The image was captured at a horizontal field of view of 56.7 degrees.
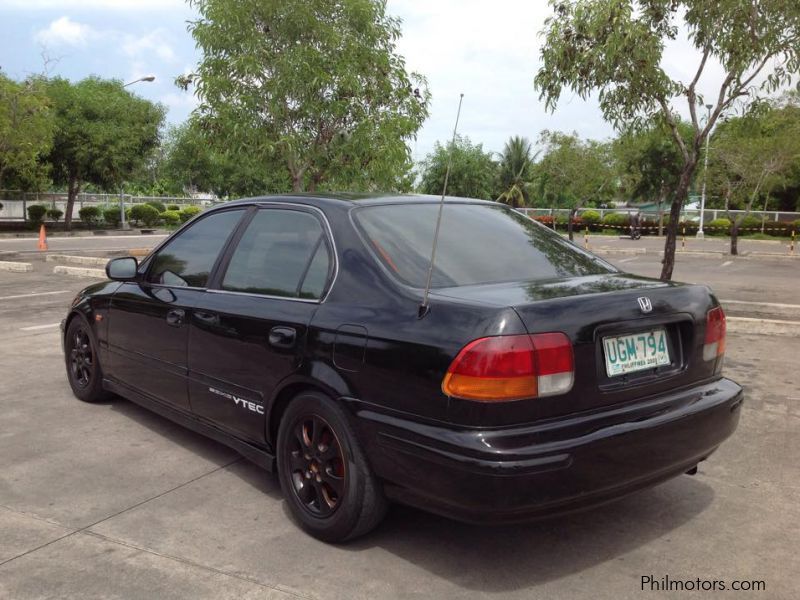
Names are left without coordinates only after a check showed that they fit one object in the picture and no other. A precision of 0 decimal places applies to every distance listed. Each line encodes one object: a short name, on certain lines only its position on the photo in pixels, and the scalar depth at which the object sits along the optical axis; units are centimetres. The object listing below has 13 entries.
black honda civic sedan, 274
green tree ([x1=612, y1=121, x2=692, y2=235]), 5128
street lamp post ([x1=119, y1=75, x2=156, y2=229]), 3804
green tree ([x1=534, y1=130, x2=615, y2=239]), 3881
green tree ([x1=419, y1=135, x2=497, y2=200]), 6844
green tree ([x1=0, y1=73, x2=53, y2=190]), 2761
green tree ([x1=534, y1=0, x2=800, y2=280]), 863
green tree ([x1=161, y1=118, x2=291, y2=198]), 6066
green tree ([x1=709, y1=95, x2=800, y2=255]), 3108
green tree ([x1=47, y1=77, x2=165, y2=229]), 3341
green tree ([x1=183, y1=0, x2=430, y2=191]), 1340
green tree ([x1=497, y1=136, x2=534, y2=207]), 7375
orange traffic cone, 2319
